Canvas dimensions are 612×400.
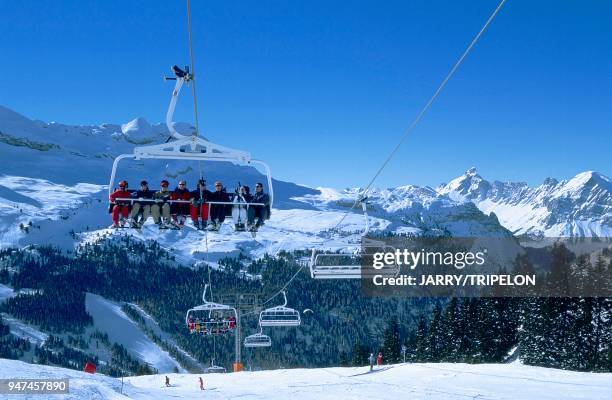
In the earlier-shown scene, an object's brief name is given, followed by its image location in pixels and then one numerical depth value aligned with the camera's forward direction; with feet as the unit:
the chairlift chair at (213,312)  111.86
